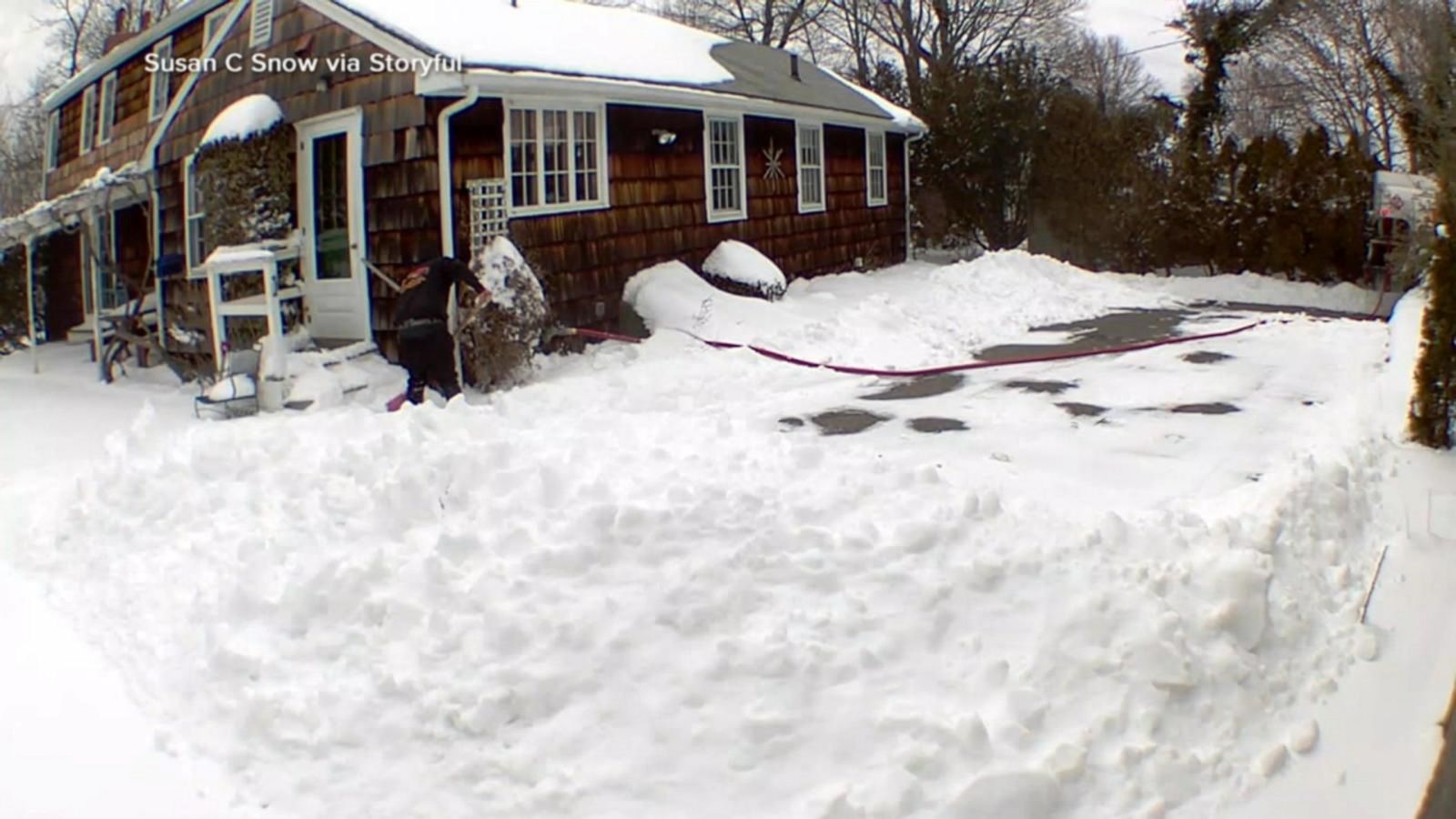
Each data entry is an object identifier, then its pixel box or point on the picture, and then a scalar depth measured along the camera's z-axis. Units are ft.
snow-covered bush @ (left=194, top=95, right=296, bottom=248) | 40.22
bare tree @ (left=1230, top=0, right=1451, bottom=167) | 102.12
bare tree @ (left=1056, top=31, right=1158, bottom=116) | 136.87
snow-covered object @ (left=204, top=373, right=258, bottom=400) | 33.35
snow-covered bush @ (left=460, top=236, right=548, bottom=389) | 32.89
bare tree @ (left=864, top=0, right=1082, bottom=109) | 114.93
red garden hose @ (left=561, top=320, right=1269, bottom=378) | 28.76
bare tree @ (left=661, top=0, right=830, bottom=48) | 121.90
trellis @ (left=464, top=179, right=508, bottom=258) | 35.45
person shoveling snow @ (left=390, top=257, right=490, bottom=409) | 30.40
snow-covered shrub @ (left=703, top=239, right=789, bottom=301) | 46.42
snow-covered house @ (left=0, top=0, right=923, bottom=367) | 35.94
